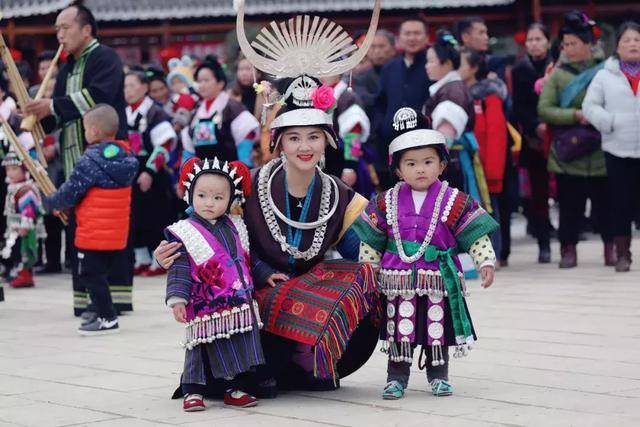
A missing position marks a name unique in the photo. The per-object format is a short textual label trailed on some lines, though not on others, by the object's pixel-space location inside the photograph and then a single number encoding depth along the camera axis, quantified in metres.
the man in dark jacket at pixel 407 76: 10.91
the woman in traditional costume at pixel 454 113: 10.01
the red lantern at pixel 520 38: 15.71
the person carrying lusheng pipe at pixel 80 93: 8.69
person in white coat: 10.33
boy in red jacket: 8.21
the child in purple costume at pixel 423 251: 5.77
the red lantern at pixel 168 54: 16.27
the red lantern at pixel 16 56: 13.33
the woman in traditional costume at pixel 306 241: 5.80
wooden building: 18.14
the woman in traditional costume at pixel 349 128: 10.31
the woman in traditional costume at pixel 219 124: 11.18
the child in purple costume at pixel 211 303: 5.63
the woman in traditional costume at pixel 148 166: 11.61
